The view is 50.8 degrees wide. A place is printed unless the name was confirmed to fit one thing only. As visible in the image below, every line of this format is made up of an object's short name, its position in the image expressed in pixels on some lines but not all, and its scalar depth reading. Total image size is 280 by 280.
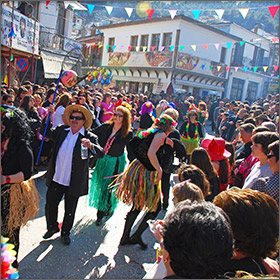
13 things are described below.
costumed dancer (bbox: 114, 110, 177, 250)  3.54
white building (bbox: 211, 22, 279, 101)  29.77
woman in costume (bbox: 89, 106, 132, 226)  4.19
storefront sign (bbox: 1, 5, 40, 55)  9.99
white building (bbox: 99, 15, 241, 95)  23.11
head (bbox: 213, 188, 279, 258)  1.58
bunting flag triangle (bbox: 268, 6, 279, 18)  8.02
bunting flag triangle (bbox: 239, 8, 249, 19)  8.64
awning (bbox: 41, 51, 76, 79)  16.22
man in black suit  3.51
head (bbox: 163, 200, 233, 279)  1.28
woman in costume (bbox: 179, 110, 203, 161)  6.80
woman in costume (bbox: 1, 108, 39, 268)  2.45
